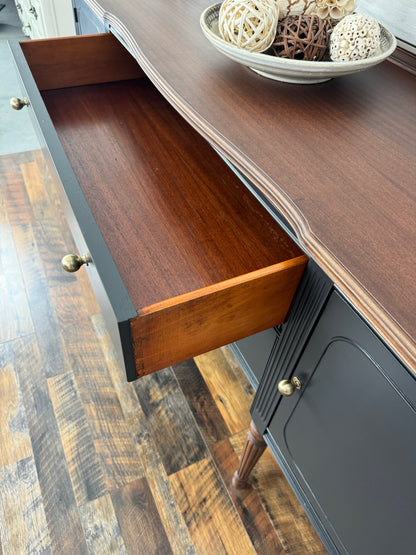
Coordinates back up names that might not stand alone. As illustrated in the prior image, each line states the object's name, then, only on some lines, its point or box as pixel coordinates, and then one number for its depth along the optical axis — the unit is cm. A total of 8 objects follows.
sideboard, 30
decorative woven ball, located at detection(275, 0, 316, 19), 42
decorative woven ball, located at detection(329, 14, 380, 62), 39
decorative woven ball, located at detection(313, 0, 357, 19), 42
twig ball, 40
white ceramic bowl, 38
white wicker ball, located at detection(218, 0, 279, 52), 38
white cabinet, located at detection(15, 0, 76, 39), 129
